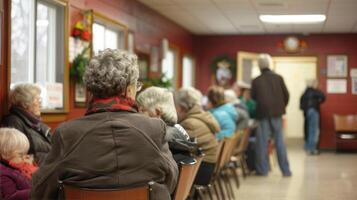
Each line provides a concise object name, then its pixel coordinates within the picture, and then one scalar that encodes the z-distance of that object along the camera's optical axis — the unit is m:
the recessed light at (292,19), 14.90
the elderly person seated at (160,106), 5.50
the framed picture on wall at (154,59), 13.69
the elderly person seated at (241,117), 11.63
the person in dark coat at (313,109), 17.77
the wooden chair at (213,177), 6.79
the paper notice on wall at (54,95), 8.31
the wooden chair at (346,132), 18.06
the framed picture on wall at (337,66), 18.64
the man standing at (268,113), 12.11
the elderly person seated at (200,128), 7.05
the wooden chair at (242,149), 10.32
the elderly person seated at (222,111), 10.01
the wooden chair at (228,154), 7.67
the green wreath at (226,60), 19.19
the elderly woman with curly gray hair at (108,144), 3.49
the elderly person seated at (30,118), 6.44
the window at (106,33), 10.36
